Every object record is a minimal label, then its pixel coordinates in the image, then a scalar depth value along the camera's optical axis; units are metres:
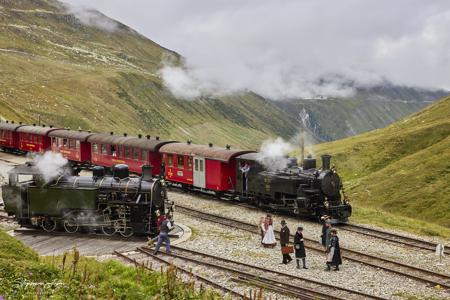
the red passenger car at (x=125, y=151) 38.78
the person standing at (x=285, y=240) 19.52
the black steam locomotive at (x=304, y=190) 26.78
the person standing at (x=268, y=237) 21.94
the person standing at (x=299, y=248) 18.80
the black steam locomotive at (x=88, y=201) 23.36
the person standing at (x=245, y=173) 31.34
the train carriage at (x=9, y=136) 59.81
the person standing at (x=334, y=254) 18.44
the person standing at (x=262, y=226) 22.22
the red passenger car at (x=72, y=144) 46.88
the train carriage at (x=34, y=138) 53.59
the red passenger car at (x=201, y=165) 33.12
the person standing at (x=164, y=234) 20.31
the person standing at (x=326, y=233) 19.56
